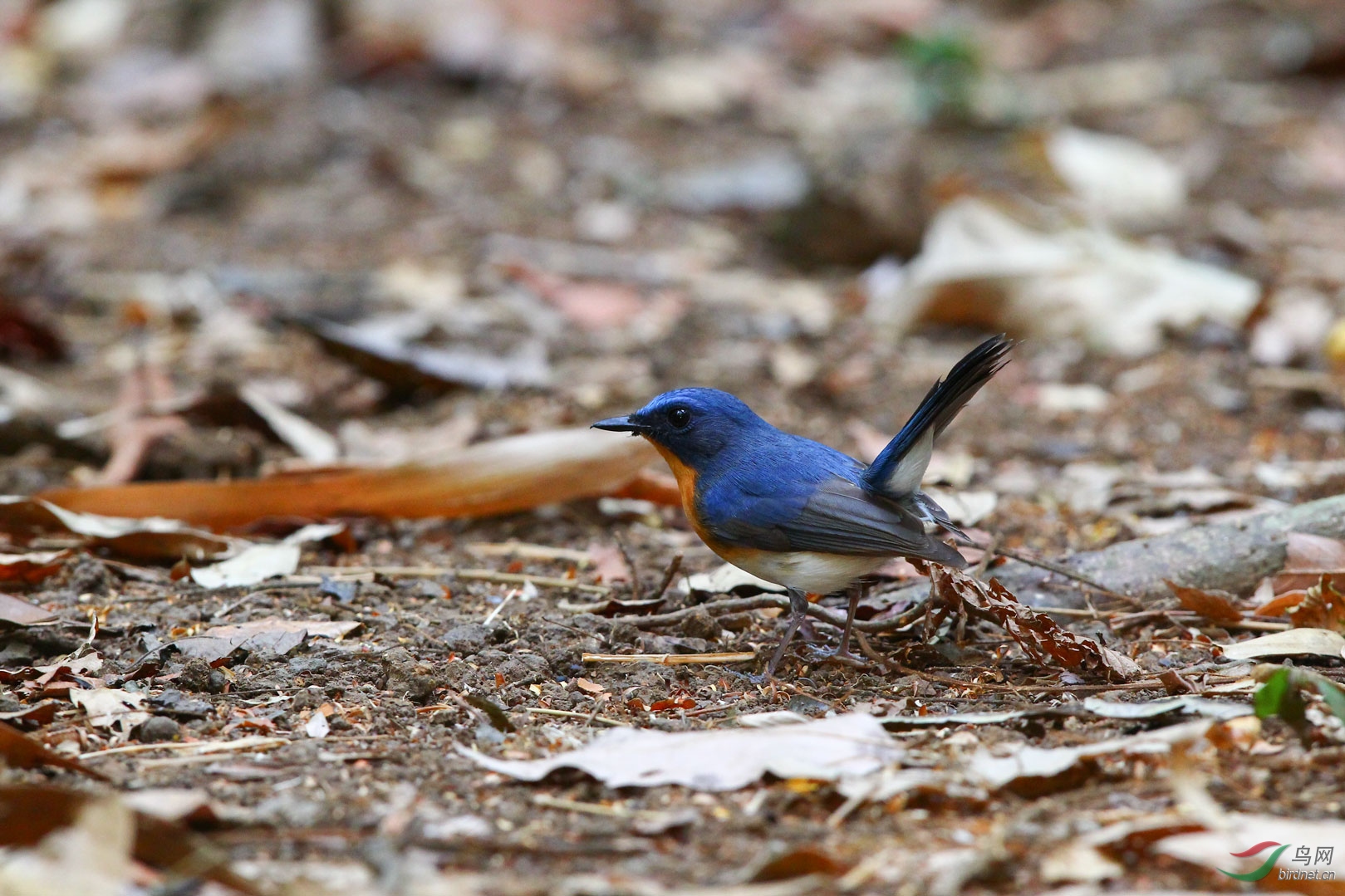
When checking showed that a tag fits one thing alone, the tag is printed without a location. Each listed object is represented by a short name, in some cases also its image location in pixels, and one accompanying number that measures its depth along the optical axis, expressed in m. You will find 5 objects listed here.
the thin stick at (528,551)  8.82
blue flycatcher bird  6.92
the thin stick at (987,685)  6.38
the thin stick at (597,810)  5.25
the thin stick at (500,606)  7.41
